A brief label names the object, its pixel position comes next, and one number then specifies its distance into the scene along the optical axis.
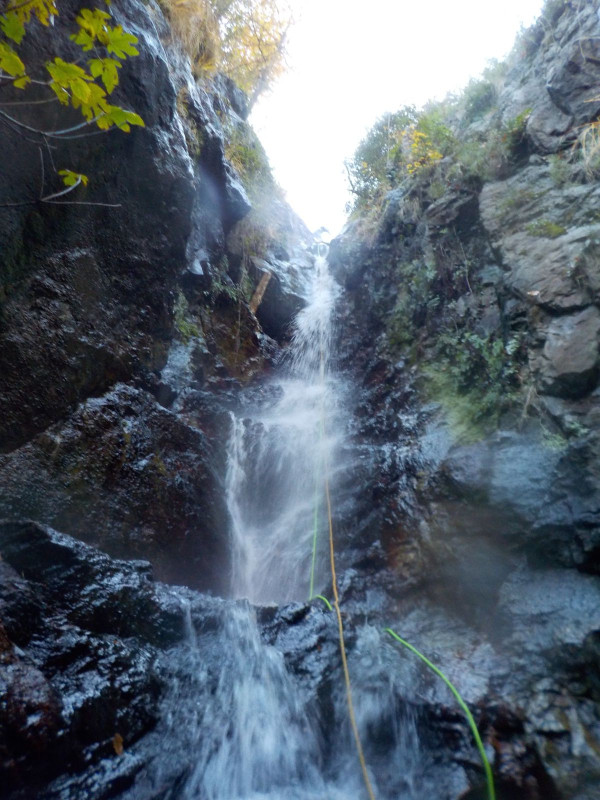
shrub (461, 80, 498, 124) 7.11
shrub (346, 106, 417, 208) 8.93
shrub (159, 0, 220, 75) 5.91
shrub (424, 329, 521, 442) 4.05
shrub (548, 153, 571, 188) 4.53
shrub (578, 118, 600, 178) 4.25
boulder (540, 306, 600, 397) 3.47
